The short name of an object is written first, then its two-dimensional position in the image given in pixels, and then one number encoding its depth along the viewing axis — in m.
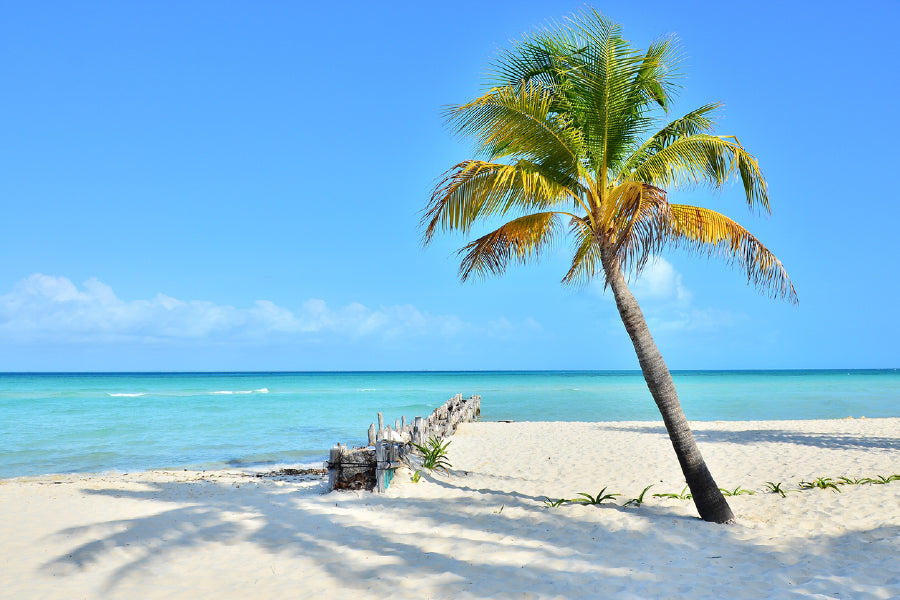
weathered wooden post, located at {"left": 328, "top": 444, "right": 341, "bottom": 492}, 8.68
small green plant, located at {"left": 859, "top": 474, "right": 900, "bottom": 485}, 8.89
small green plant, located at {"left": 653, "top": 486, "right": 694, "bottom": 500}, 8.12
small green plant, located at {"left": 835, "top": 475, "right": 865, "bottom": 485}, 8.94
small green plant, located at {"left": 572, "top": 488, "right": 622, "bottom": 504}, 7.96
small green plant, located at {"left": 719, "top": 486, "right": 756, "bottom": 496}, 8.50
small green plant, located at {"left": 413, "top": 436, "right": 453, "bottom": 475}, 10.16
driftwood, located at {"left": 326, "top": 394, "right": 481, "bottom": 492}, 8.51
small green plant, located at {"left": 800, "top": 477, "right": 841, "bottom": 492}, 8.62
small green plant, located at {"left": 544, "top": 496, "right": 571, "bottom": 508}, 7.86
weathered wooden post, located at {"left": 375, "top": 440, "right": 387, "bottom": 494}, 8.47
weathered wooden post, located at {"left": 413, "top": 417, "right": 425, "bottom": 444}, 11.65
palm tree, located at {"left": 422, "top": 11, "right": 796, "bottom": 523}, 7.02
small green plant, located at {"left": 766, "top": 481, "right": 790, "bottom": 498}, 8.64
